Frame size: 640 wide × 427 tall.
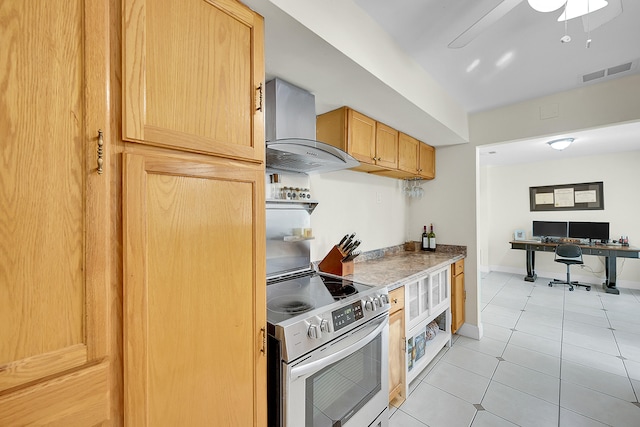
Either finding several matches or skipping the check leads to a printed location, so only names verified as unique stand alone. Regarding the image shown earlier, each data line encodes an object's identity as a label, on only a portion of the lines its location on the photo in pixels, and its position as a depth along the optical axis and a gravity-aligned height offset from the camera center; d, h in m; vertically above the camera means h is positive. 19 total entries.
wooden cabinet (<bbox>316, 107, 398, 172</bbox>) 2.06 +0.61
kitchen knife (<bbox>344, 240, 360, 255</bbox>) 2.14 -0.28
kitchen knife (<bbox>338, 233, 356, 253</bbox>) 2.17 -0.26
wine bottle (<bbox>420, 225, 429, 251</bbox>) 3.26 -0.36
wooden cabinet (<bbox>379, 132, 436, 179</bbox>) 2.69 +0.55
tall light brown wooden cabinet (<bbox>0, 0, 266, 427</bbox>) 0.61 +0.00
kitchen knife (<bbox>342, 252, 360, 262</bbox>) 2.10 -0.35
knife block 2.08 -0.40
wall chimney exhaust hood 1.53 +0.52
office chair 4.68 -0.83
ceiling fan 1.21 +0.96
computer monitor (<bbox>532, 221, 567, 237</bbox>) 5.23 -0.37
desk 4.37 -0.73
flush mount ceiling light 3.79 +0.94
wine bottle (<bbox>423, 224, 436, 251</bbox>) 3.22 -0.35
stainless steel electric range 1.16 -0.63
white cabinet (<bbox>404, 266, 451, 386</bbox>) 2.12 -0.91
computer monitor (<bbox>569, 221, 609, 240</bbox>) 4.84 -0.38
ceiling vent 2.04 +1.07
